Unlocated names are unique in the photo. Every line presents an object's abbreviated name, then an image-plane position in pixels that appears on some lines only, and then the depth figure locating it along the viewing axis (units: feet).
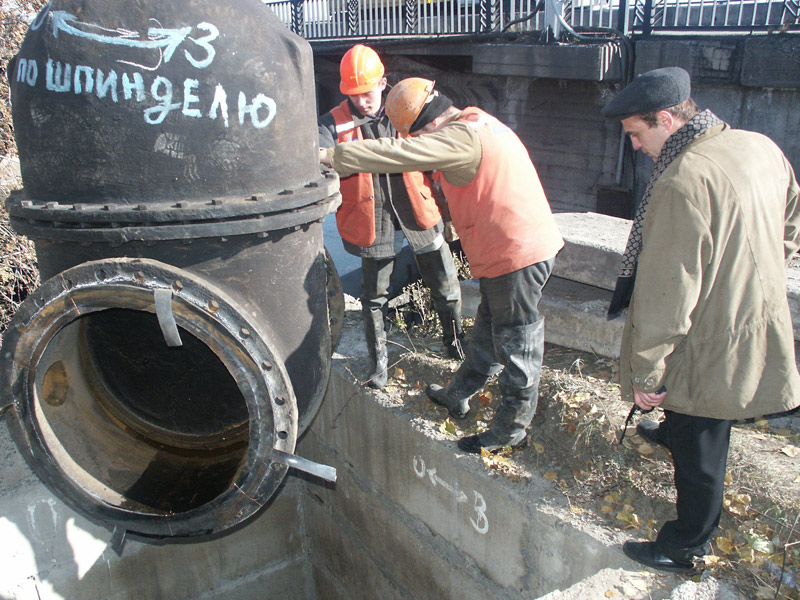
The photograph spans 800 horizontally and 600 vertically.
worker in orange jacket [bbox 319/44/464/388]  12.19
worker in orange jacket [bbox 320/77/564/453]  9.14
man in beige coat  7.06
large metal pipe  7.43
